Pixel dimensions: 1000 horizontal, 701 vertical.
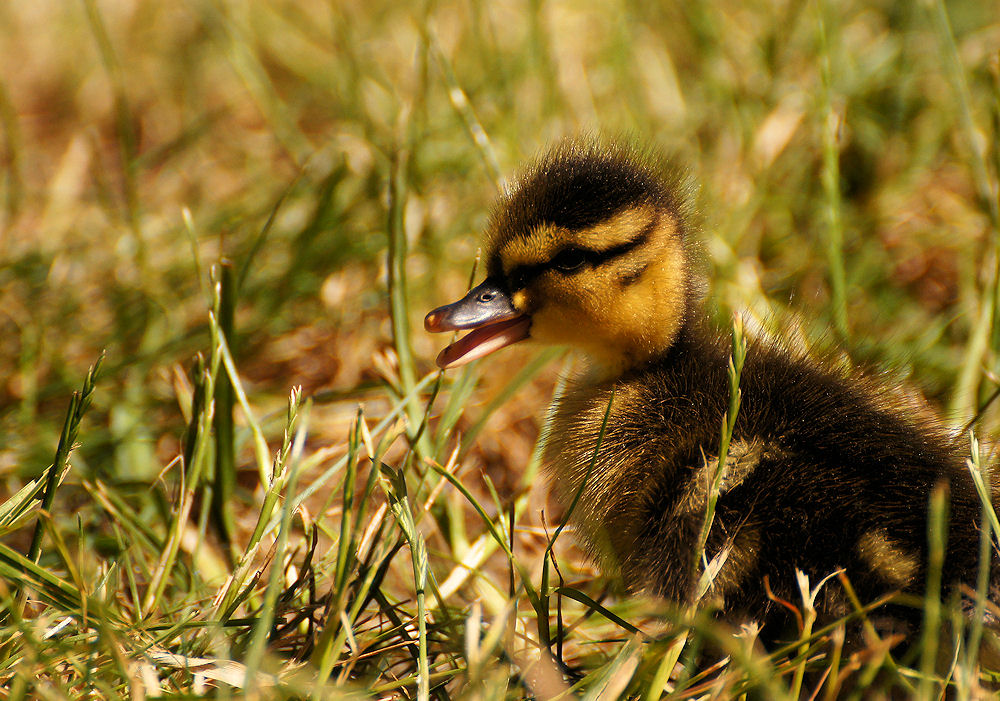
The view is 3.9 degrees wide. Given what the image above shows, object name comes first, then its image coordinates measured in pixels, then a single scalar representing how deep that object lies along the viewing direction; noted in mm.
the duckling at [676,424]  2407
